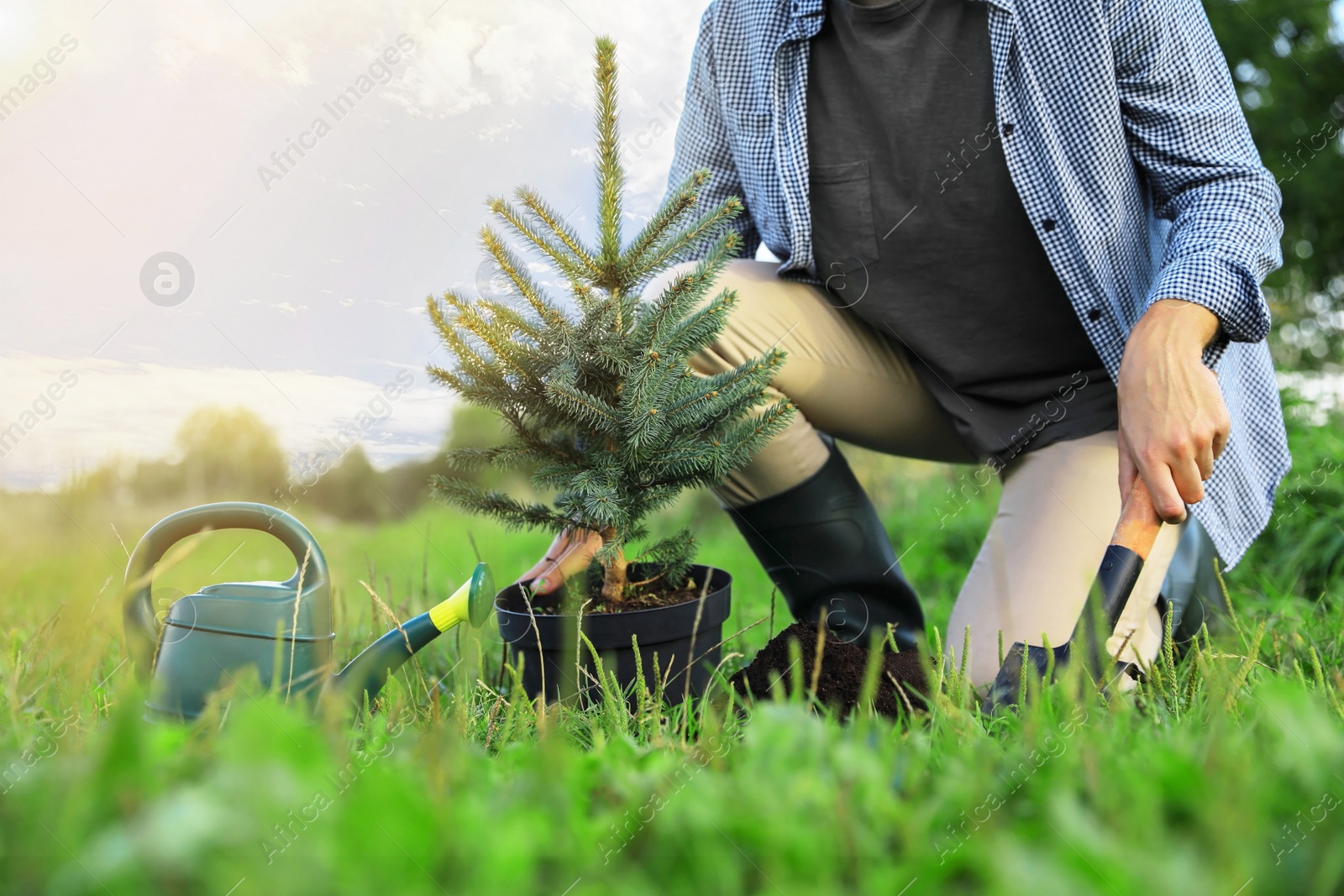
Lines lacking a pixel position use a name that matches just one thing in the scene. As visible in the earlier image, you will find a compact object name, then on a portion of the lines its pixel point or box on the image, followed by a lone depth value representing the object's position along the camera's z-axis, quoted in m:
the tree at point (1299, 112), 7.42
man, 1.86
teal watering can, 1.39
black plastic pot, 1.51
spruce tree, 1.56
